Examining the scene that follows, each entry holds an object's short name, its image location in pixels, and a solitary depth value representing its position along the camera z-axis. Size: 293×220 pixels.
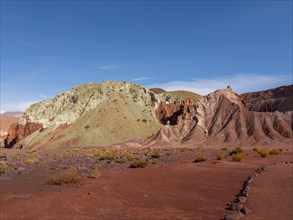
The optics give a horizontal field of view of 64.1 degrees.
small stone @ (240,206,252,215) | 7.40
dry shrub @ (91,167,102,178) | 13.96
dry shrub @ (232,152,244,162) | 21.48
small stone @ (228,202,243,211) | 7.76
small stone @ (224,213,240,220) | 6.88
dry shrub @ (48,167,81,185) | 12.33
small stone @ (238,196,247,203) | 8.62
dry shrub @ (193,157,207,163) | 21.74
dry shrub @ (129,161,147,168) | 18.08
